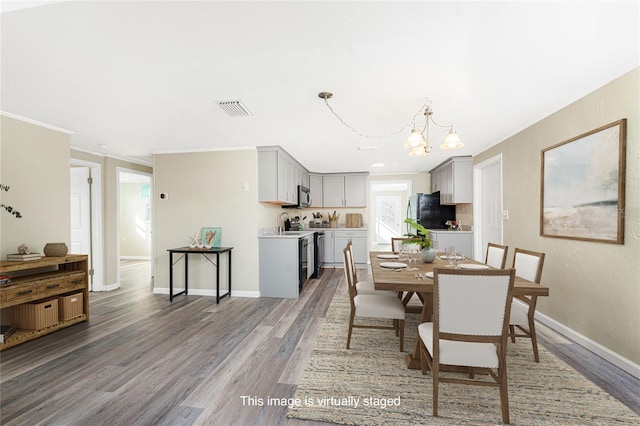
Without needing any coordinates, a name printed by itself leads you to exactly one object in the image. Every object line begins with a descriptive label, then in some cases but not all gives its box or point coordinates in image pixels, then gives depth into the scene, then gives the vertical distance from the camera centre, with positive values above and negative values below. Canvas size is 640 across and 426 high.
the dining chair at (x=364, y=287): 2.73 -0.84
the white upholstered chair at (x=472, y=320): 1.51 -0.63
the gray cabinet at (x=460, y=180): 4.90 +0.54
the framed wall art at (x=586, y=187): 2.12 +0.21
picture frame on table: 4.12 -0.41
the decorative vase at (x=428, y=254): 2.70 -0.44
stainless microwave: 5.43 +0.28
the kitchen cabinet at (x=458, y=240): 4.96 -0.56
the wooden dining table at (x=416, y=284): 1.78 -0.52
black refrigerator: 5.70 -0.05
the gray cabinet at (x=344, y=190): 6.55 +0.49
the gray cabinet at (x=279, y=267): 4.08 -0.87
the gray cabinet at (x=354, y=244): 6.35 -0.81
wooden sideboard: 2.50 -0.76
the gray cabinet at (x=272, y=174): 4.13 +0.55
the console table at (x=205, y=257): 3.81 -0.75
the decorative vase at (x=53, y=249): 2.96 -0.43
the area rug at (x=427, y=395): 1.61 -1.24
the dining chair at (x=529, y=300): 2.17 -0.74
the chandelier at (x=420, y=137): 2.31 +0.62
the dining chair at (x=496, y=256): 2.70 -0.49
